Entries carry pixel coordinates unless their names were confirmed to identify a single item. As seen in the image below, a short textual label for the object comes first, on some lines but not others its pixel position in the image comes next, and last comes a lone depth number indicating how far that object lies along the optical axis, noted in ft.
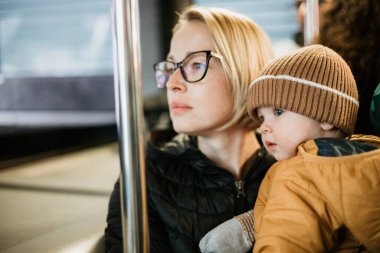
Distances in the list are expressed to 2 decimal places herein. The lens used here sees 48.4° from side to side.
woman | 3.83
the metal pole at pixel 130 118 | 2.32
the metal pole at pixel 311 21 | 4.58
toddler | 2.61
